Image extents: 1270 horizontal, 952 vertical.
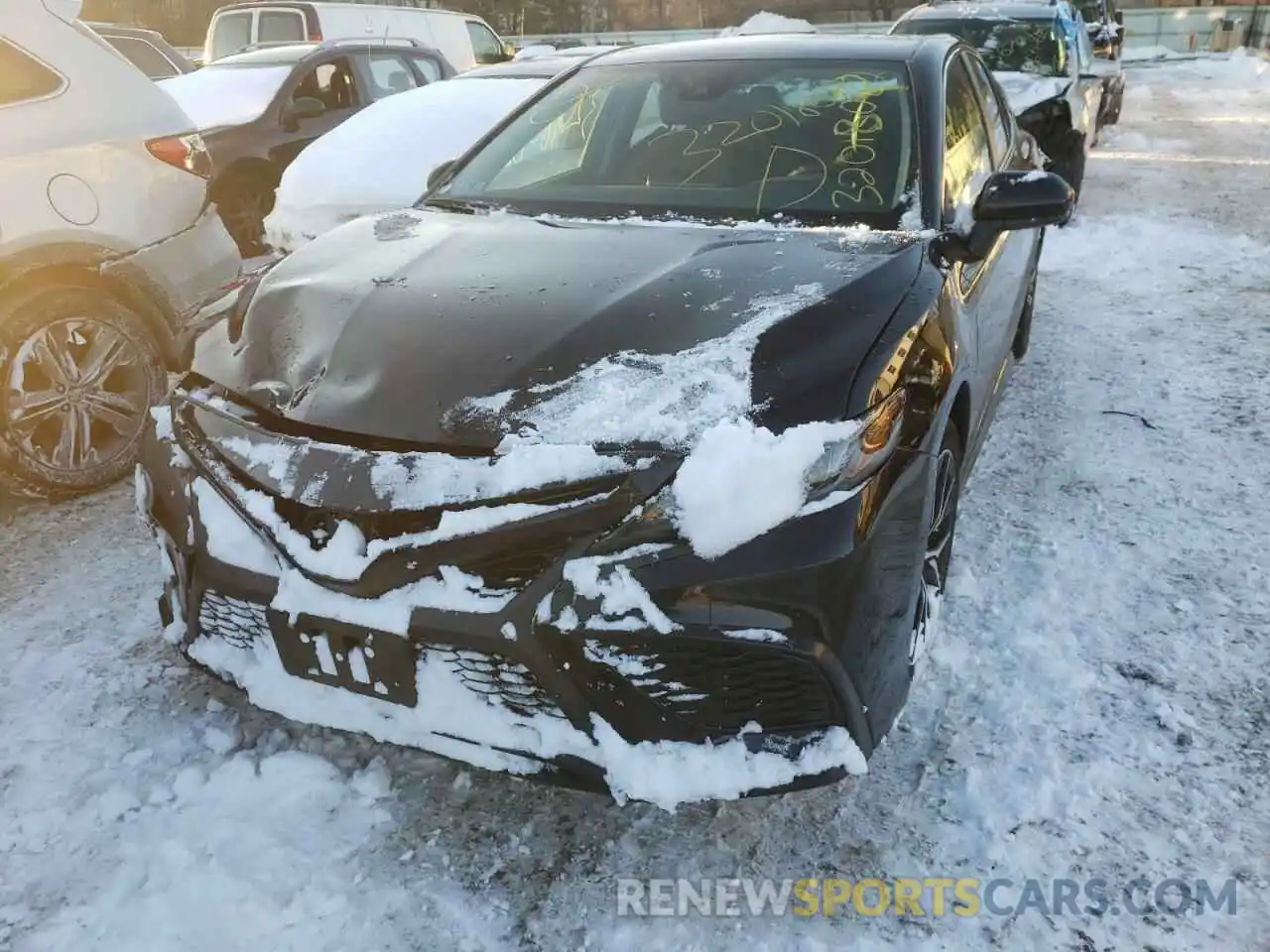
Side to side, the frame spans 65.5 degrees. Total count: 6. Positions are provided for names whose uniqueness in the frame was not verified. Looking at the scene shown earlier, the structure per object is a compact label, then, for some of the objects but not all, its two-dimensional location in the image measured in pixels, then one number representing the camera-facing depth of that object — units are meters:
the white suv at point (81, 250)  3.45
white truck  11.38
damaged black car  1.79
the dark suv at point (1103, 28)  12.13
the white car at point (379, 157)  5.47
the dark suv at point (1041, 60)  7.72
